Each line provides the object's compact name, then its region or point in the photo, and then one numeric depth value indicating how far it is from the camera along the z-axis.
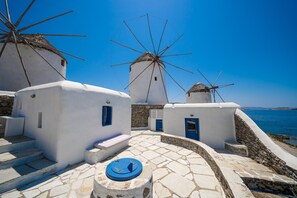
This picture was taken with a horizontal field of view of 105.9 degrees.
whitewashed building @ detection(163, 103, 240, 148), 7.93
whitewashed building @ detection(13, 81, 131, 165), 4.31
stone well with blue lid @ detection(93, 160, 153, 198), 2.41
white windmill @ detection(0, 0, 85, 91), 8.23
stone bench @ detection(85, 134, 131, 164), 4.88
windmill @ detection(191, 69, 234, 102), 22.19
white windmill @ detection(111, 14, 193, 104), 15.95
